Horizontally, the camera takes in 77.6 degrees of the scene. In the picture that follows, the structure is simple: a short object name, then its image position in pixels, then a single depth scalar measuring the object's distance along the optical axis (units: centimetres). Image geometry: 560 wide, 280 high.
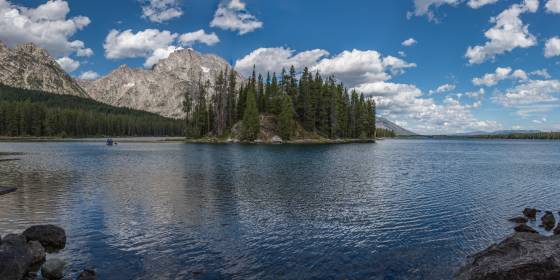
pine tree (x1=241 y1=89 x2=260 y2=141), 15288
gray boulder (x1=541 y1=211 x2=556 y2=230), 2664
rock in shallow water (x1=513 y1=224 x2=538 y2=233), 2455
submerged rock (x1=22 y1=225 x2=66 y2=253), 2047
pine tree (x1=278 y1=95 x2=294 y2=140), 15312
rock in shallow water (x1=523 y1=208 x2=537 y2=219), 2945
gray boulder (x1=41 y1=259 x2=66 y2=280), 1631
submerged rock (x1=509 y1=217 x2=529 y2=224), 2795
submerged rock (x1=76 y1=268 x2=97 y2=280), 1616
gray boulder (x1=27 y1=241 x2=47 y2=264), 1811
